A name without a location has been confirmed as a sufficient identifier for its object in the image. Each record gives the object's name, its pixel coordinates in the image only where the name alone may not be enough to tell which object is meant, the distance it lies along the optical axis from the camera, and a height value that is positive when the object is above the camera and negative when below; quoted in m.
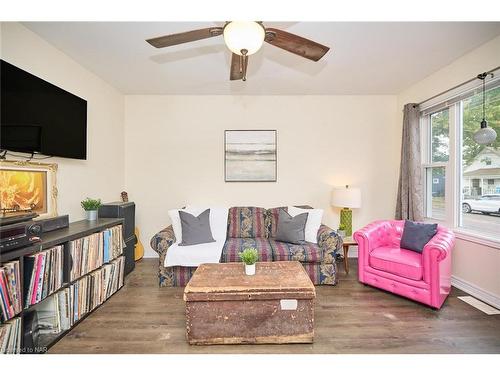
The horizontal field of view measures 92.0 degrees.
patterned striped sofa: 2.84 -0.82
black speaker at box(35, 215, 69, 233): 2.09 -0.36
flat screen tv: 1.88 +0.61
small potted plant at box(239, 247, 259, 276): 2.07 -0.65
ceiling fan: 1.41 +0.99
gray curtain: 3.29 +0.22
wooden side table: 3.13 -0.76
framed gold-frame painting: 1.97 -0.03
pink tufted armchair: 2.27 -0.79
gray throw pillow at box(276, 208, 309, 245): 3.06 -0.56
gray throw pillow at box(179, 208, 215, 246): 3.01 -0.57
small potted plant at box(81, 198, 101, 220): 2.78 -0.28
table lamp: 3.42 -0.22
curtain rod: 2.39 +1.15
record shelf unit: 1.66 -0.84
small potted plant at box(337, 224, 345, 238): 3.41 -0.64
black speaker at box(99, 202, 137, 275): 3.03 -0.46
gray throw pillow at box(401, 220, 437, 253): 2.63 -0.55
